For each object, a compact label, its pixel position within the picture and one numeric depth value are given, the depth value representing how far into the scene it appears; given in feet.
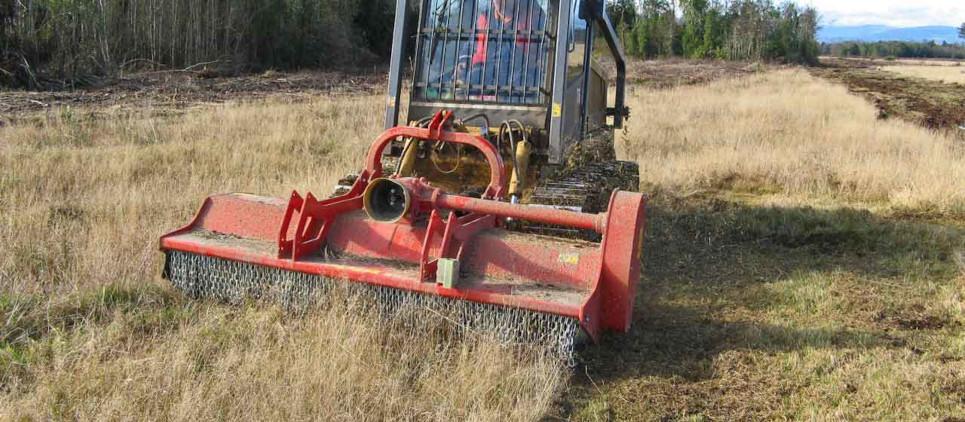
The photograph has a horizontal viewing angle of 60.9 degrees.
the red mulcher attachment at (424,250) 12.70
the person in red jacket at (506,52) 18.49
